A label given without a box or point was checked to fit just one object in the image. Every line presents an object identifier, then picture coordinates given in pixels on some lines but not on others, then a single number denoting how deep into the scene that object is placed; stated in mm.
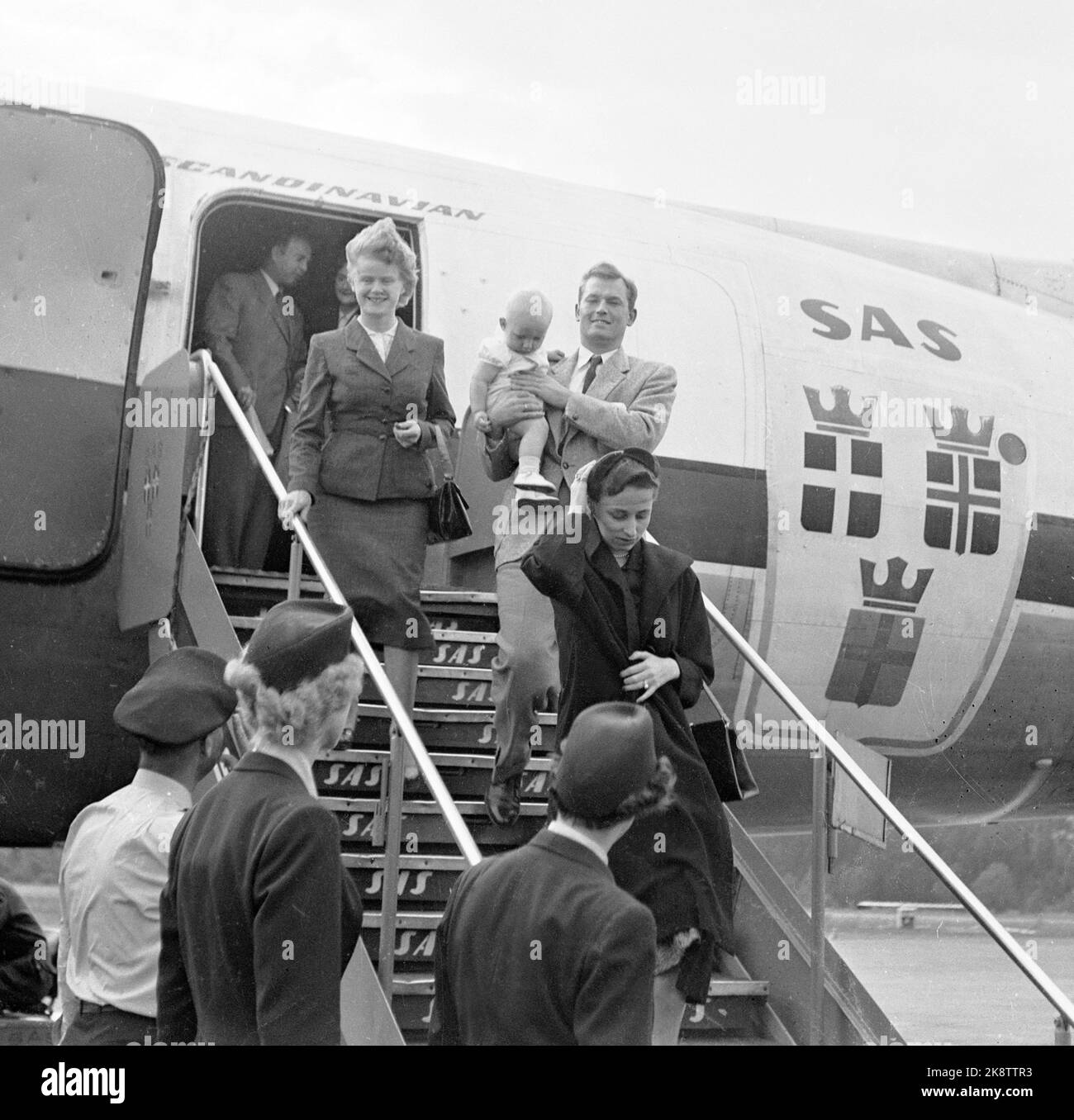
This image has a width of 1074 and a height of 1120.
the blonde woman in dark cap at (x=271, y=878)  2344
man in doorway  6035
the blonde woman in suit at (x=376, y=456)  4809
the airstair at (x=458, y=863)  4566
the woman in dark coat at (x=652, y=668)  3551
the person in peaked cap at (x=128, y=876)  3035
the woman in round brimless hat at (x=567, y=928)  2320
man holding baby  4590
